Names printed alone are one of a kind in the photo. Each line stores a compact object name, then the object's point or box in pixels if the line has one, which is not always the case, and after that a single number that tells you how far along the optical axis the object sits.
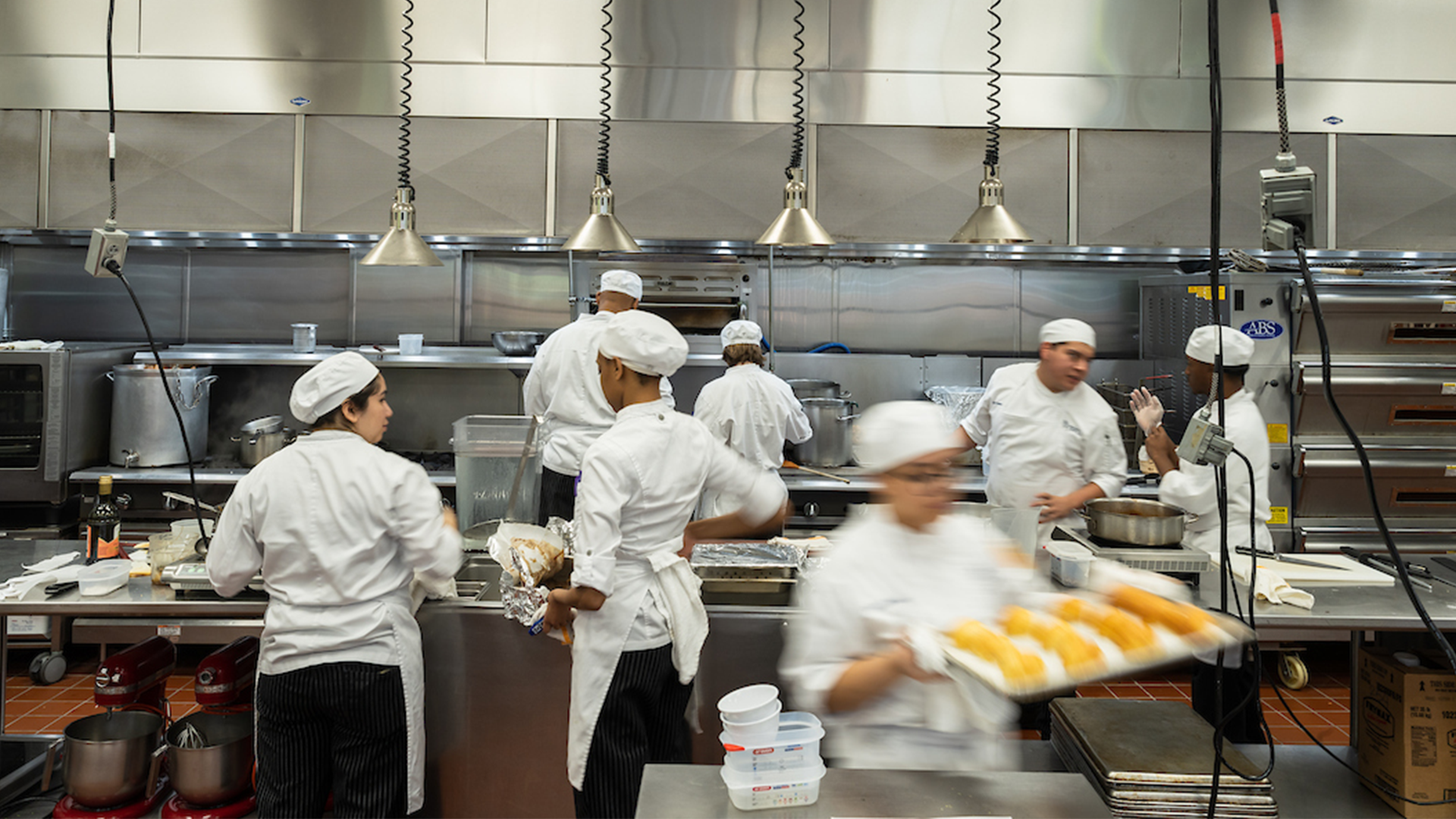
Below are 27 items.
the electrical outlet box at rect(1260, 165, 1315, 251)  1.37
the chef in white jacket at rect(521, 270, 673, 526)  3.89
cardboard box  2.49
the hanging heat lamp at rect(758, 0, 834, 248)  3.46
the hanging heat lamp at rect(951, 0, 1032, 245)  3.31
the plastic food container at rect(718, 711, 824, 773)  1.64
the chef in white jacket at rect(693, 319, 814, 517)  4.44
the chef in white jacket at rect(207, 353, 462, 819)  2.25
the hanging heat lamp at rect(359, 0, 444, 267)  3.45
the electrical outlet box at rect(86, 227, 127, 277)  2.59
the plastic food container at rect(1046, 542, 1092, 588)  2.57
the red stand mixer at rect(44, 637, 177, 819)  2.70
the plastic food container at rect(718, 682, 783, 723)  1.67
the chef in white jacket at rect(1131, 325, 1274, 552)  3.20
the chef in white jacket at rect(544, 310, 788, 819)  2.18
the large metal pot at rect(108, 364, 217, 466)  4.57
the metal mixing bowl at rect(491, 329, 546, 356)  5.09
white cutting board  2.66
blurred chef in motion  1.60
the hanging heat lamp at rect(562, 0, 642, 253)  3.47
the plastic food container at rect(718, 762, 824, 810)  1.62
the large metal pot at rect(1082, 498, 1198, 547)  2.71
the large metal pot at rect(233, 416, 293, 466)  4.63
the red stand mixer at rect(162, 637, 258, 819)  2.69
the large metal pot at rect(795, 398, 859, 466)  4.93
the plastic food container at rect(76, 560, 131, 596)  2.56
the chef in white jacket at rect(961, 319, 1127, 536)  3.52
